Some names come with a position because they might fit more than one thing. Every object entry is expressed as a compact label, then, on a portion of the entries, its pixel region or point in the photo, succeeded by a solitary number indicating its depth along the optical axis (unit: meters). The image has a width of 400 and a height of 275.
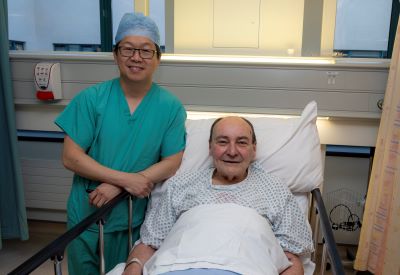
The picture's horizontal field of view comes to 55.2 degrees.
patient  1.15
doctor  1.45
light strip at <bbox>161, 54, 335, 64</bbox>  2.10
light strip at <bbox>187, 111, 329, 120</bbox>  2.16
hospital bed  1.63
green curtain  2.22
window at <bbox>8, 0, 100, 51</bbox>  4.10
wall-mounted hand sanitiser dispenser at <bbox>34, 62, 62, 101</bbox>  2.25
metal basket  2.55
